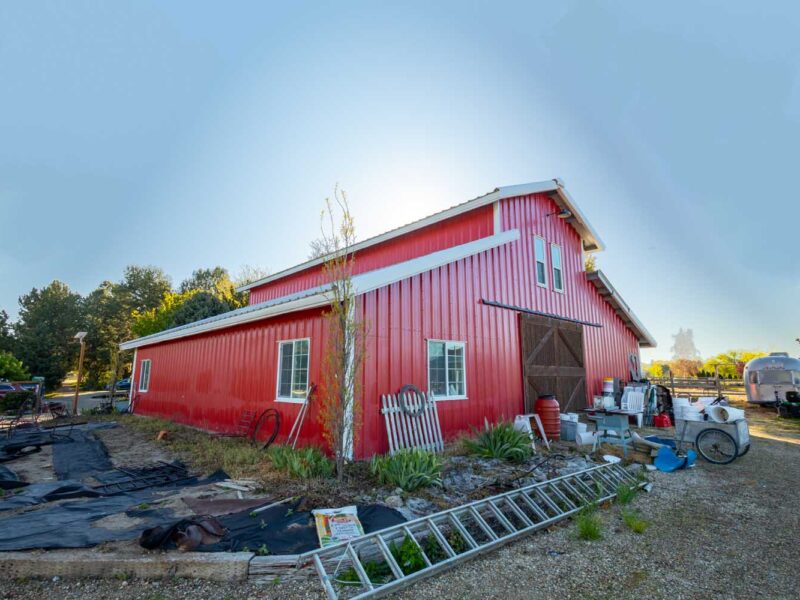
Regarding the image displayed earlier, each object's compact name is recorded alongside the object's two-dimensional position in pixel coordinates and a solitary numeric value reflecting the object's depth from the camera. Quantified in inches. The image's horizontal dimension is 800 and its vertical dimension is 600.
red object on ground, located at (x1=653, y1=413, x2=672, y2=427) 452.4
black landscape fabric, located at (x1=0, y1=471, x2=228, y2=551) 128.4
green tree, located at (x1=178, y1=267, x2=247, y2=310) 1681.6
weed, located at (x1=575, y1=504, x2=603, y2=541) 153.9
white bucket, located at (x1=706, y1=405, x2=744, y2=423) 280.1
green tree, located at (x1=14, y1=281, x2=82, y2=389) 1272.1
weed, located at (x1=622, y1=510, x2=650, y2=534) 160.7
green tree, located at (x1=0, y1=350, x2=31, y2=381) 923.4
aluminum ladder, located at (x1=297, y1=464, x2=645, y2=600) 116.0
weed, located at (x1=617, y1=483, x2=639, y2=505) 199.8
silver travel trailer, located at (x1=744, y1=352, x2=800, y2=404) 636.7
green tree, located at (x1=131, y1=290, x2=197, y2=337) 1067.9
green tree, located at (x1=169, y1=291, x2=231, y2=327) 939.3
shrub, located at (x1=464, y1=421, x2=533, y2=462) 267.4
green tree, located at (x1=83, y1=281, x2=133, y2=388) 1438.2
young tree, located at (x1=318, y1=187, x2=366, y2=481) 210.2
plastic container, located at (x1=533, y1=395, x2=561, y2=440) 355.3
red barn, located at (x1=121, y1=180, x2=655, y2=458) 276.5
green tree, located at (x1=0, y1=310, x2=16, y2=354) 1264.8
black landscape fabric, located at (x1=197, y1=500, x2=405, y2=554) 129.9
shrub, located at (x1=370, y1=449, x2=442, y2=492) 198.7
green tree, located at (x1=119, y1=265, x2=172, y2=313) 1663.4
